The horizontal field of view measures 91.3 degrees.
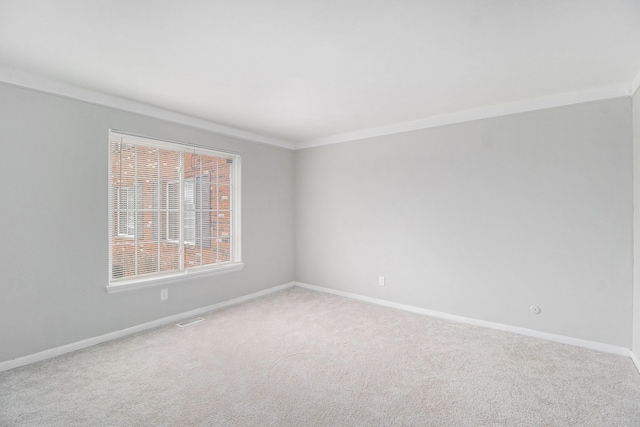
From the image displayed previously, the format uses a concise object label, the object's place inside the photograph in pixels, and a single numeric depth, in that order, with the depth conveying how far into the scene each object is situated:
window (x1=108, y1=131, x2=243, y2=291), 3.29
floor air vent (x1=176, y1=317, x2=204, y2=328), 3.50
